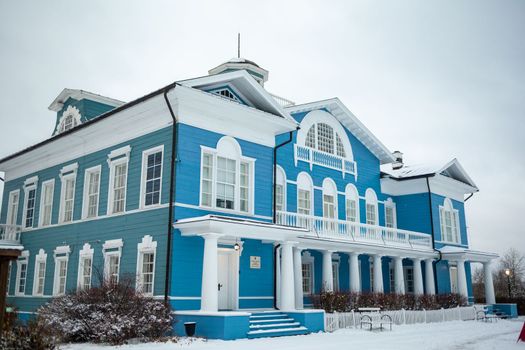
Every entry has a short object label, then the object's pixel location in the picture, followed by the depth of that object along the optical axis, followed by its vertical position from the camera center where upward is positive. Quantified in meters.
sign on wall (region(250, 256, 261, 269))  19.20 +1.31
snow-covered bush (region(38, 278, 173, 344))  13.81 -0.50
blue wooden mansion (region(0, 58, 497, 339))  17.22 +3.68
